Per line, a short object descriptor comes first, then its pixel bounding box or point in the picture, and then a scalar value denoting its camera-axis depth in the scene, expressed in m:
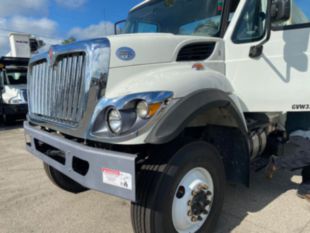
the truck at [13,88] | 10.27
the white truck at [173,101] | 1.95
